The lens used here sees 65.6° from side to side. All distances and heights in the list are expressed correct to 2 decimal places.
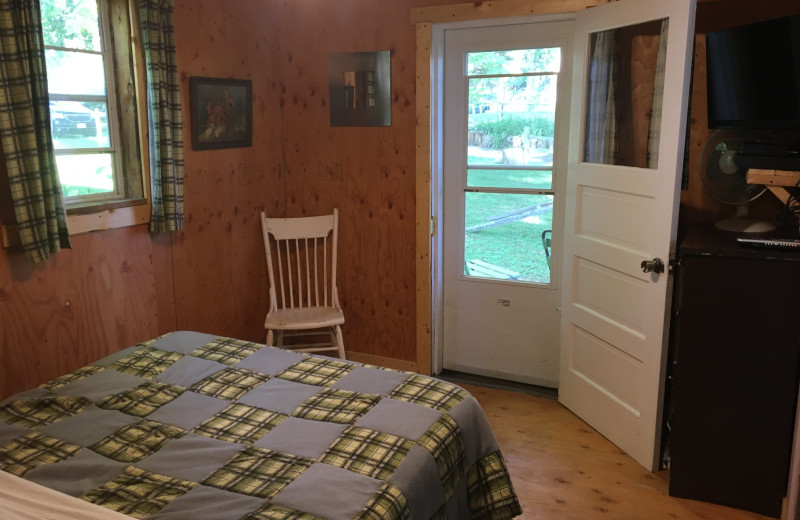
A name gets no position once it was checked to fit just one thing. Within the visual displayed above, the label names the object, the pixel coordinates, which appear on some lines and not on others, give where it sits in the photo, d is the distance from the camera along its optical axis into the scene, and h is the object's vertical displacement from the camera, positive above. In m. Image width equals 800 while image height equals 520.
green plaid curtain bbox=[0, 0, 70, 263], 2.29 +0.06
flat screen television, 2.34 +0.27
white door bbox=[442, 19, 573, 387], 3.35 -0.27
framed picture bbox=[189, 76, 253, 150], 3.28 +0.19
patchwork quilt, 1.53 -0.84
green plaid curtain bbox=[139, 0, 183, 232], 2.89 +0.15
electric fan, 2.73 -0.15
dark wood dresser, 2.35 -0.88
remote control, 2.31 -0.37
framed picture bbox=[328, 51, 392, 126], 3.56 +0.33
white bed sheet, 1.40 -0.82
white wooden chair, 3.51 -0.82
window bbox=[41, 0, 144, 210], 2.63 +0.21
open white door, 2.59 -0.30
